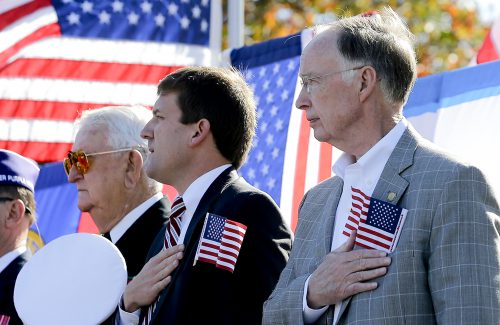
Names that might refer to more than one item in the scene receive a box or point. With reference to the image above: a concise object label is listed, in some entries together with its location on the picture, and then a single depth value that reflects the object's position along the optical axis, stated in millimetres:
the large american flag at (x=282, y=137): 13039
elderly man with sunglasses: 11578
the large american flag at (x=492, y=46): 12922
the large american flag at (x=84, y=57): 17172
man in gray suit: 7309
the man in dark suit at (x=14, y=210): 12954
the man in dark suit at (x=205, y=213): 9266
